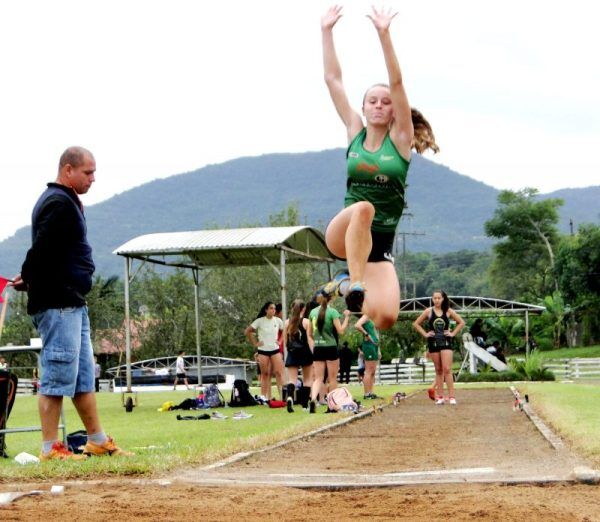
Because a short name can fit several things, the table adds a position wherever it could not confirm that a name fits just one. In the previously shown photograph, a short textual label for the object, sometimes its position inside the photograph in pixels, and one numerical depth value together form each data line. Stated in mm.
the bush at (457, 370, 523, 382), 34406
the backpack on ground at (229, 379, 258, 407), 19156
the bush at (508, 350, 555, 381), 34281
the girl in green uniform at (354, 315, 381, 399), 19469
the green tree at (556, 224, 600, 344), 63312
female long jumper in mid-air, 6352
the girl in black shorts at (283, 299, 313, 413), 17906
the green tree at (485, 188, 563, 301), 96438
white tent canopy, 20922
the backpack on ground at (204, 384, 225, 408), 19016
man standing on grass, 9062
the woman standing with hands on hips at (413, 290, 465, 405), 17953
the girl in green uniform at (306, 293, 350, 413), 17109
